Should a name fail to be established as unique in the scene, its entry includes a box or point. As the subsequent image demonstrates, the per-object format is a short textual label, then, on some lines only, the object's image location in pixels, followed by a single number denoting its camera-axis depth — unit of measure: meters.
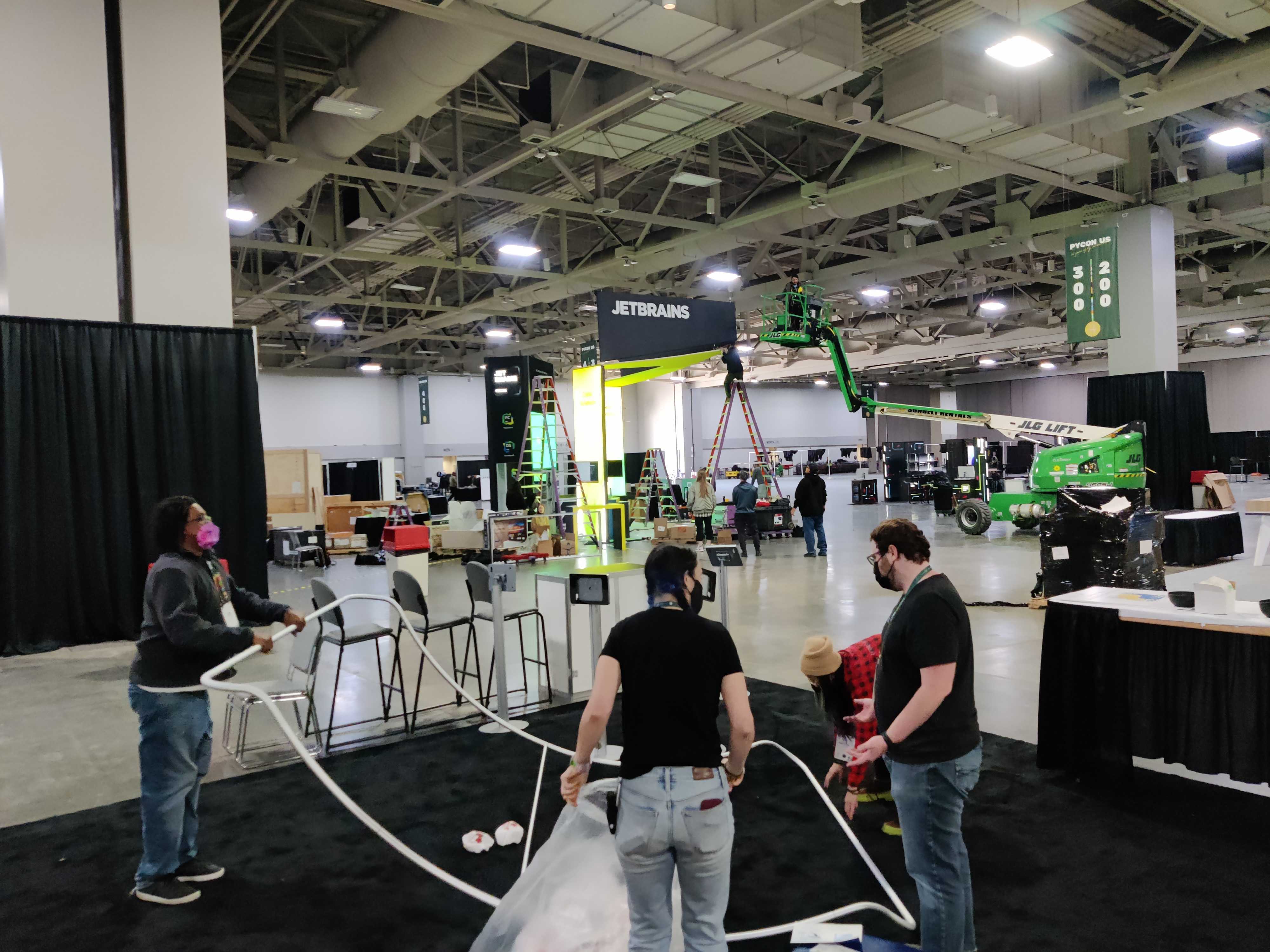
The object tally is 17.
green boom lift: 11.07
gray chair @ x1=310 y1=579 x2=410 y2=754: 5.11
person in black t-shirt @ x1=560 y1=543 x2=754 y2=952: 2.13
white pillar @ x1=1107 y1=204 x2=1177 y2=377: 11.36
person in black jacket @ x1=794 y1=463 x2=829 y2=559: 12.73
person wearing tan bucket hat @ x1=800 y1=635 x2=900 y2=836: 3.56
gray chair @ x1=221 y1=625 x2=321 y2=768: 4.55
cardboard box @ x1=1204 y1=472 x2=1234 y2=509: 12.69
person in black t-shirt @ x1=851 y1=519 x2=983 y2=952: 2.40
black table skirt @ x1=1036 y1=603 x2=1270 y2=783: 3.69
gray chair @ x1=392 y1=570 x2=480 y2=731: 5.68
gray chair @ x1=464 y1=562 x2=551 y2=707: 6.00
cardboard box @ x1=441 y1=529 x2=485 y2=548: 15.58
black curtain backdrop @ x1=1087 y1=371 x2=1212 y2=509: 11.48
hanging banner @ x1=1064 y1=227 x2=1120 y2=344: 11.10
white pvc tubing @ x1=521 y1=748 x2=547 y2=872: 3.36
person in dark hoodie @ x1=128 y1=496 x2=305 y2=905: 3.22
